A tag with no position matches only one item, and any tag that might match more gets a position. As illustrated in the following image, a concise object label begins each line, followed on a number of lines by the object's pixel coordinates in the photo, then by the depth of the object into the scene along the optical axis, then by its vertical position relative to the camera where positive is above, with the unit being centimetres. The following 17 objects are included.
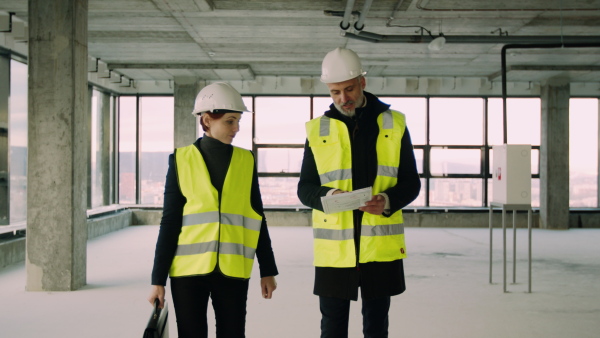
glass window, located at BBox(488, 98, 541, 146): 1284 +113
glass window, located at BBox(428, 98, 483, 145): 1278 +105
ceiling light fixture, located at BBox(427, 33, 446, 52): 747 +168
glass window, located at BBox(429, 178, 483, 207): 1275 -59
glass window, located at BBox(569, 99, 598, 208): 1270 +33
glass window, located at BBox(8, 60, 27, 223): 805 +34
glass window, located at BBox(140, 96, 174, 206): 1305 +65
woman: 213 -27
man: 222 -10
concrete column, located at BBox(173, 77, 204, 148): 1214 +118
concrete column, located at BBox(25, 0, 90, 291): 559 +14
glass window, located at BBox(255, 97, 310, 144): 1288 +108
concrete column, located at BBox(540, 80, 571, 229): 1198 +27
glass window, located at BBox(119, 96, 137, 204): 1308 +49
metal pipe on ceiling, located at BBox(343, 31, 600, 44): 721 +170
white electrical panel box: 580 -8
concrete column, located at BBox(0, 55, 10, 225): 778 +29
